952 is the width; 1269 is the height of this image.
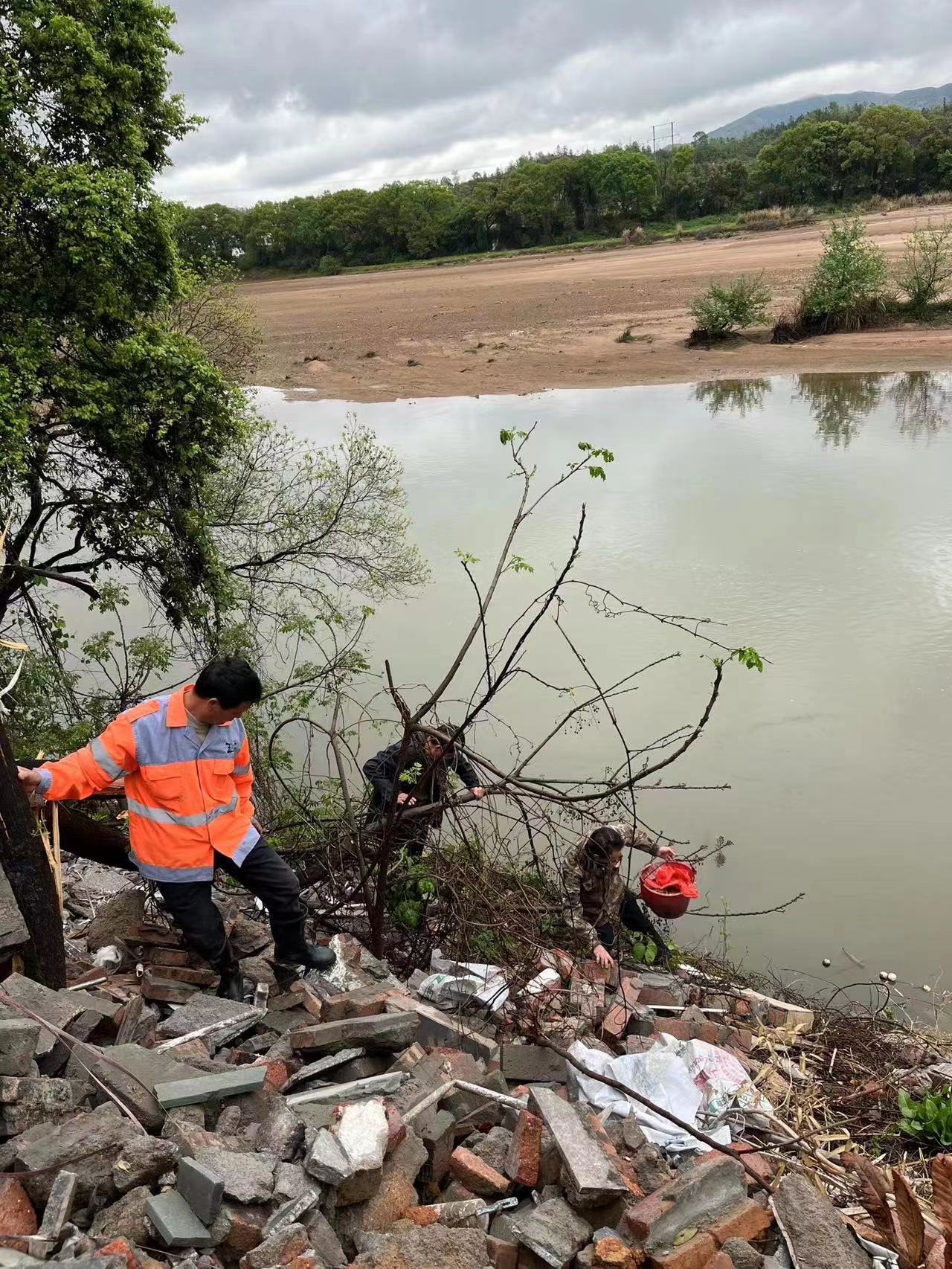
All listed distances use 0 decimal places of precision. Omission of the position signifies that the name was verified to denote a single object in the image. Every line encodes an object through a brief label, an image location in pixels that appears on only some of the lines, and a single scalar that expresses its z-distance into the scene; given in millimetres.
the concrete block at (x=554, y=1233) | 2641
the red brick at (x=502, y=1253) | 2625
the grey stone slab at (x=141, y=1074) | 2824
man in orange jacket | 3438
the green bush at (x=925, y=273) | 23344
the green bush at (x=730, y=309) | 24453
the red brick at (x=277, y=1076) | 3256
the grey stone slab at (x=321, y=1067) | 3285
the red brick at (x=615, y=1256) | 2611
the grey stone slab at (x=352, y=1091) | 3129
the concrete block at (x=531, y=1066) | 3785
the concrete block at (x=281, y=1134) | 2830
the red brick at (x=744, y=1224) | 2732
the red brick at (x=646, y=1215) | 2711
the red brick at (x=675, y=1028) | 4441
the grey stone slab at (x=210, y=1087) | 2869
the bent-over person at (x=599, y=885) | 5133
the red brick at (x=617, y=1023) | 4309
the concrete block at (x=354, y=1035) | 3396
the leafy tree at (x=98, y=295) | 6832
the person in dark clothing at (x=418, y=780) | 4656
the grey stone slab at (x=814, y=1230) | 2758
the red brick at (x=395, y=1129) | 2828
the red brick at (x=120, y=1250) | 2281
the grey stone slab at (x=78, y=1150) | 2486
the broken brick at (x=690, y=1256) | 2576
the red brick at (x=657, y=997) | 4898
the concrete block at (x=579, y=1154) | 2809
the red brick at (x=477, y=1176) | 2918
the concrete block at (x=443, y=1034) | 3768
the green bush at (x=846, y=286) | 23516
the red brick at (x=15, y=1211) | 2373
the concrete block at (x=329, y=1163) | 2621
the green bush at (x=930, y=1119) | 4008
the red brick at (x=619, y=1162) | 2984
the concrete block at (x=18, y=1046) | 2770
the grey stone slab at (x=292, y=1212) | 2506
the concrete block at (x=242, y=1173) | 2527
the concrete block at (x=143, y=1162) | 2504
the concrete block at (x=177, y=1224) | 2373
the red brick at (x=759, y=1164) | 3205
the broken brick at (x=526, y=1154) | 2945
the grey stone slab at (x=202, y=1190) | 2418
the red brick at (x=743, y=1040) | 4578
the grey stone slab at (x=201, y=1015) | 3551
